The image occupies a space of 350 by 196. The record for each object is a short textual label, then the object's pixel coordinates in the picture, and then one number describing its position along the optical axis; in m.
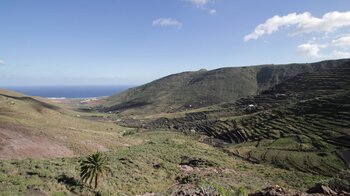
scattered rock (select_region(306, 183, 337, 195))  26.20
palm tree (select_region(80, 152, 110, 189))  33.22
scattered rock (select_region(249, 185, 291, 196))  26.16
